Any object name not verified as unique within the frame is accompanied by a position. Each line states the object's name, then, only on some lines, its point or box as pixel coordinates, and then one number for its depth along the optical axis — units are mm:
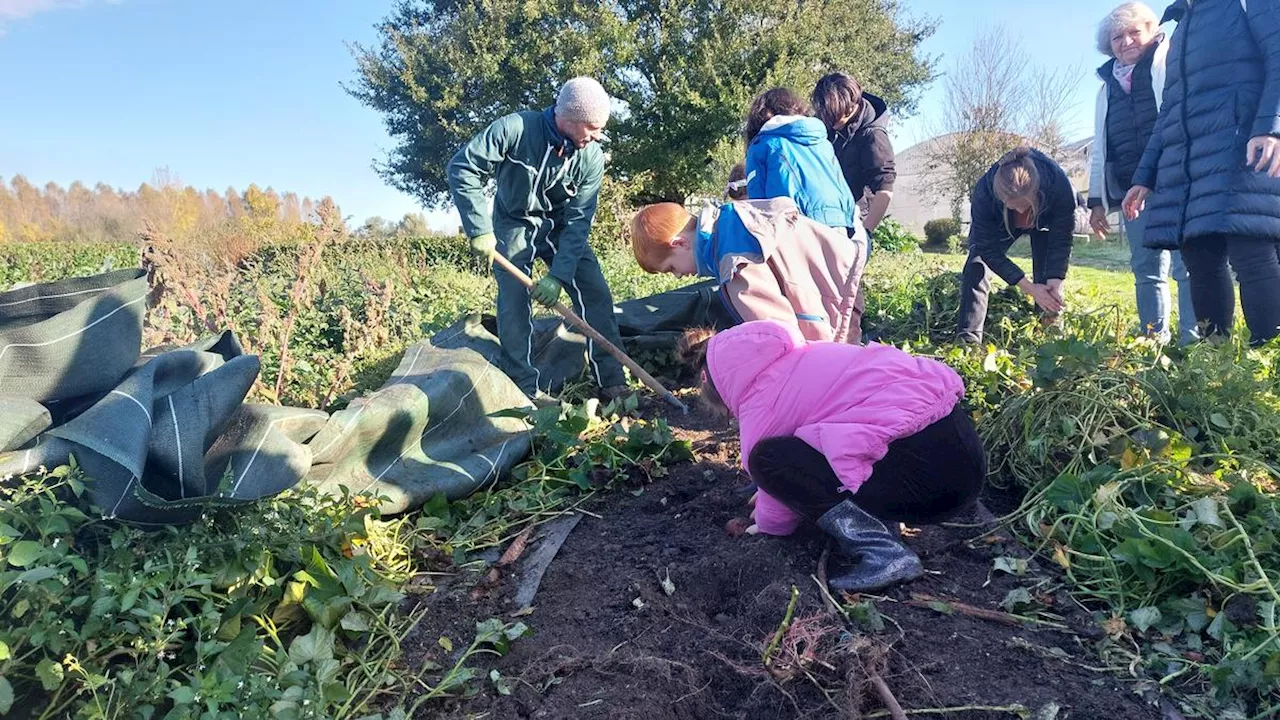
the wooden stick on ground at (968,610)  1853
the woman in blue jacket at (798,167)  3221
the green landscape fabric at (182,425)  1737
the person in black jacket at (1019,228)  3736
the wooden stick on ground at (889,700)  1479
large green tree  17922
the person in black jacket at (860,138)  3977
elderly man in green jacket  3715
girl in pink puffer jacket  1901
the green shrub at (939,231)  20750
